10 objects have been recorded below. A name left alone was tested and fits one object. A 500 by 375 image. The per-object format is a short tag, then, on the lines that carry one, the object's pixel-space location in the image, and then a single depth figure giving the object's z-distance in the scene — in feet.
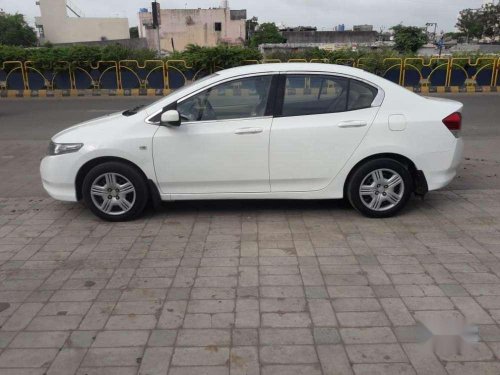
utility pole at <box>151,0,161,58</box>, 69.29
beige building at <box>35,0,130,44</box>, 245.24
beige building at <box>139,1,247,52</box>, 231.30
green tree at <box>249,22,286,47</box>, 229.66
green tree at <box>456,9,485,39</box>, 307.37
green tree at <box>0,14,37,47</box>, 260.01
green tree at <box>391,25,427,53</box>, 111.24
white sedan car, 15.55
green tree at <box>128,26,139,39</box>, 332.23
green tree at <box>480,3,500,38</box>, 291.17
